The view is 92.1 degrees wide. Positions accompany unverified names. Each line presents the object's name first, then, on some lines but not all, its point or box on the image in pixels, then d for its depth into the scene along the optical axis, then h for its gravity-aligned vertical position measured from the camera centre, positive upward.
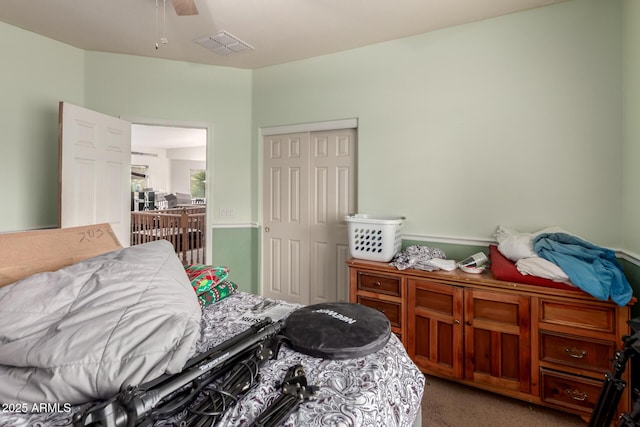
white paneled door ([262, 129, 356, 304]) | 3.17 -0.04
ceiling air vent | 2.78 +1.56
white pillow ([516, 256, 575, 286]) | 1.80 -0.34
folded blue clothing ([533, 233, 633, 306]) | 1.67 -0.30
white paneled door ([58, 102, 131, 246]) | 2.61 +0.35
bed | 0.75 -0.49
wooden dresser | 1.77 -0.78
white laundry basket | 2.45 -0.23
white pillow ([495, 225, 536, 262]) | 2.00 -0.23
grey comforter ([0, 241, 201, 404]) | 0.77 -0.34
